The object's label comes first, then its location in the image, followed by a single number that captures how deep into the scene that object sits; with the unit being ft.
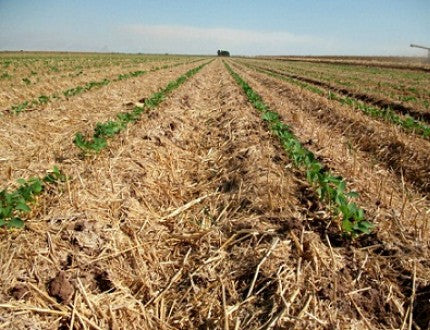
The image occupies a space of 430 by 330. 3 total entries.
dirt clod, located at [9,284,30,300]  10.12
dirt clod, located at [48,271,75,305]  10.50
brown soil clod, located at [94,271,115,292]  11.60
